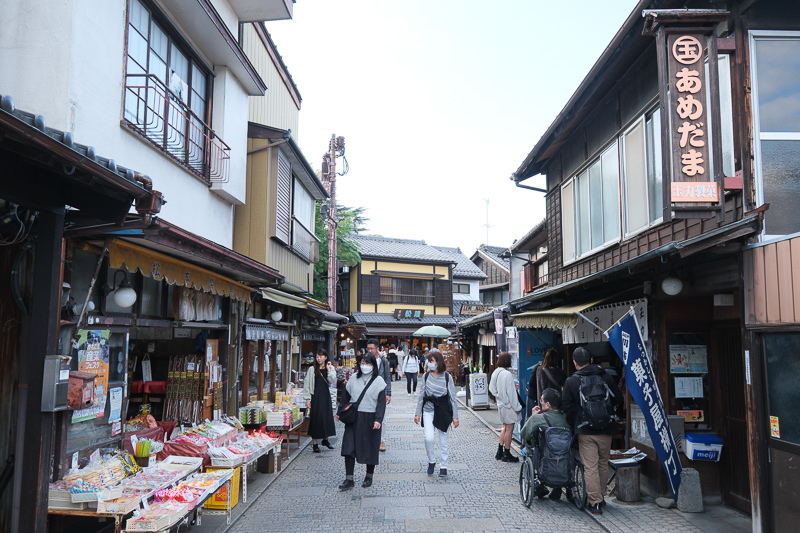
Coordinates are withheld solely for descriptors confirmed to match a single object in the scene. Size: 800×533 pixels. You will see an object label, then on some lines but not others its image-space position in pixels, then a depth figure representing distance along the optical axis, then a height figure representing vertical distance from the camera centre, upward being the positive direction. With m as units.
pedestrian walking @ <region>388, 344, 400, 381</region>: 31.66 -1.92
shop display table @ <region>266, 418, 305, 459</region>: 10.82 -2.02
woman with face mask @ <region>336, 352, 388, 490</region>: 8.78 -1.52
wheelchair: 7.69 -2.14
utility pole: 21.52 +5.38
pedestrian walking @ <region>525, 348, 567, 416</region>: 10.16 -0.93
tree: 29.22 +4.60
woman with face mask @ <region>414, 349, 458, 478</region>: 9.54 -1.36
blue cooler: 7.71 -1.67
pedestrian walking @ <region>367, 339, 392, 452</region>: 10.60 -0.90
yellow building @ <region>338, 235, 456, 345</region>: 38.91 +2.56
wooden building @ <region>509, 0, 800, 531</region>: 5.74 +1.26
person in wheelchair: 7.91 -1.35
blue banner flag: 6.88 -0.78
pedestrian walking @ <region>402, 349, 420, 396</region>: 24.45 -1.86
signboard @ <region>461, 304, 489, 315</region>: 33.74 +1.06
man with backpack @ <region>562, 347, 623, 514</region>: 7.55 -1.31
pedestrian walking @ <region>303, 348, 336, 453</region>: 11.66 -1.62
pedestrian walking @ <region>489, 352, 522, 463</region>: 10.98 -1.59
